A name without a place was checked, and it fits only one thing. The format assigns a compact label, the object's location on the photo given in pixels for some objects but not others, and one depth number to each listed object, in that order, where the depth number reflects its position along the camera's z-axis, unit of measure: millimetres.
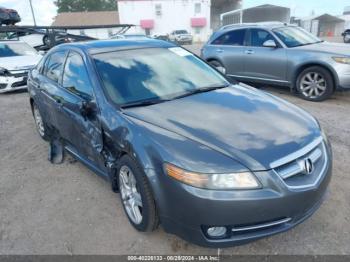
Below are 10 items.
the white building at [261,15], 41781
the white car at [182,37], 37812
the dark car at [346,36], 22344
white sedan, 8820
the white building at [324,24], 44656
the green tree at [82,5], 66625
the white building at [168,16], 46000
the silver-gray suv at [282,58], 6074
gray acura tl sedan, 2057
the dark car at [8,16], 12798
